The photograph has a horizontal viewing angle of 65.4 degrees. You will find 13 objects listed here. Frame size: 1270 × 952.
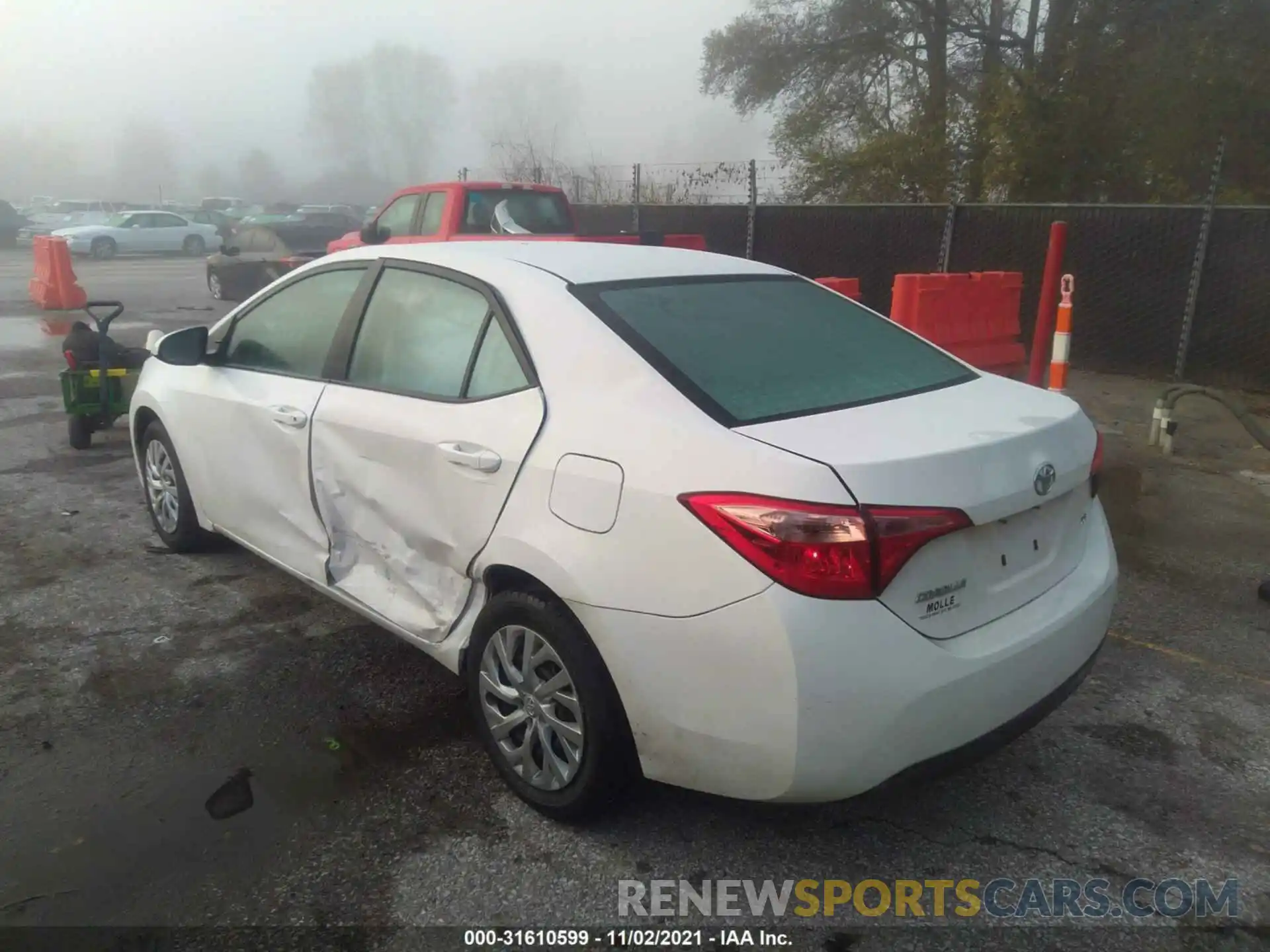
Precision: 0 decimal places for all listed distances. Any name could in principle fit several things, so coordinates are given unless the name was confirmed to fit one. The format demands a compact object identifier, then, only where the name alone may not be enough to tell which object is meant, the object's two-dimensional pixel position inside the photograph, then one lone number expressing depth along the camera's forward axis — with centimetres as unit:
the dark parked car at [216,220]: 3234
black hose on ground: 659
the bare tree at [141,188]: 8931
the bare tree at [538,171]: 1984
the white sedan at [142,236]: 2894
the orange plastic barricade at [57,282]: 1548
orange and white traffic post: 671
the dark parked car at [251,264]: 1598
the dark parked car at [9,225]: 3109
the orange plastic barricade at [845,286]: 840
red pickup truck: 1024
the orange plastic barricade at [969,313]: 788
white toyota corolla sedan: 226
